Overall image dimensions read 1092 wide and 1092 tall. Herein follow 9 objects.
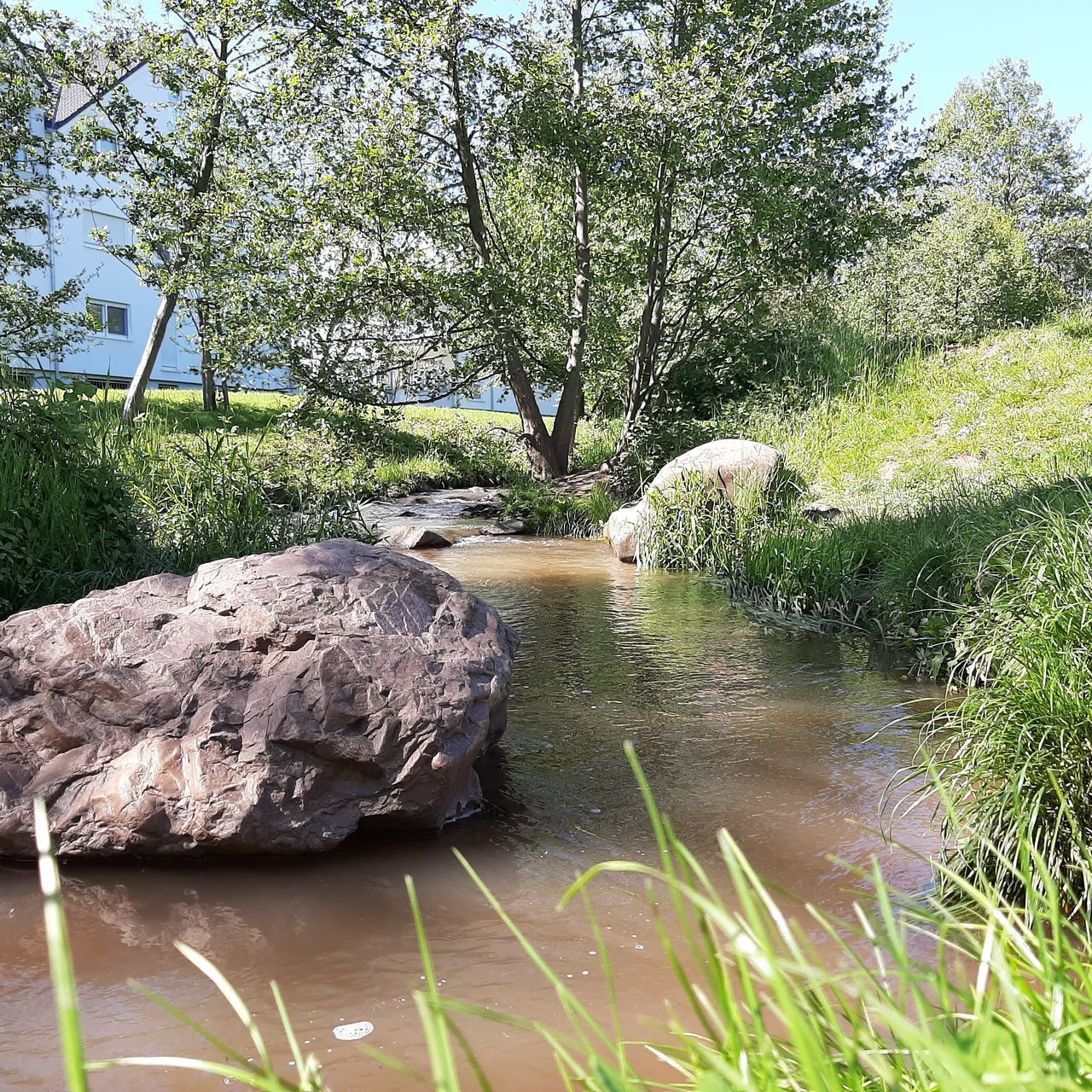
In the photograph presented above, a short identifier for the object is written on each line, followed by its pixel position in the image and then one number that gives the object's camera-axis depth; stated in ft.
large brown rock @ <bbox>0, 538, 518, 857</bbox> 11.30
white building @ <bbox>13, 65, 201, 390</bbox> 99.86
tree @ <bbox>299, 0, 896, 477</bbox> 44.93
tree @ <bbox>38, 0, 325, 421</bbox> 45.62
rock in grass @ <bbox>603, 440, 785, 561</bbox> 34.96
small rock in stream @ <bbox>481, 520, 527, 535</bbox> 42.60
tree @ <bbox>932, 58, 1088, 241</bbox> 119.85
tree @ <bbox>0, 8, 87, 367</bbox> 50.20
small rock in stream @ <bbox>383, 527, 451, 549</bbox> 38.01
